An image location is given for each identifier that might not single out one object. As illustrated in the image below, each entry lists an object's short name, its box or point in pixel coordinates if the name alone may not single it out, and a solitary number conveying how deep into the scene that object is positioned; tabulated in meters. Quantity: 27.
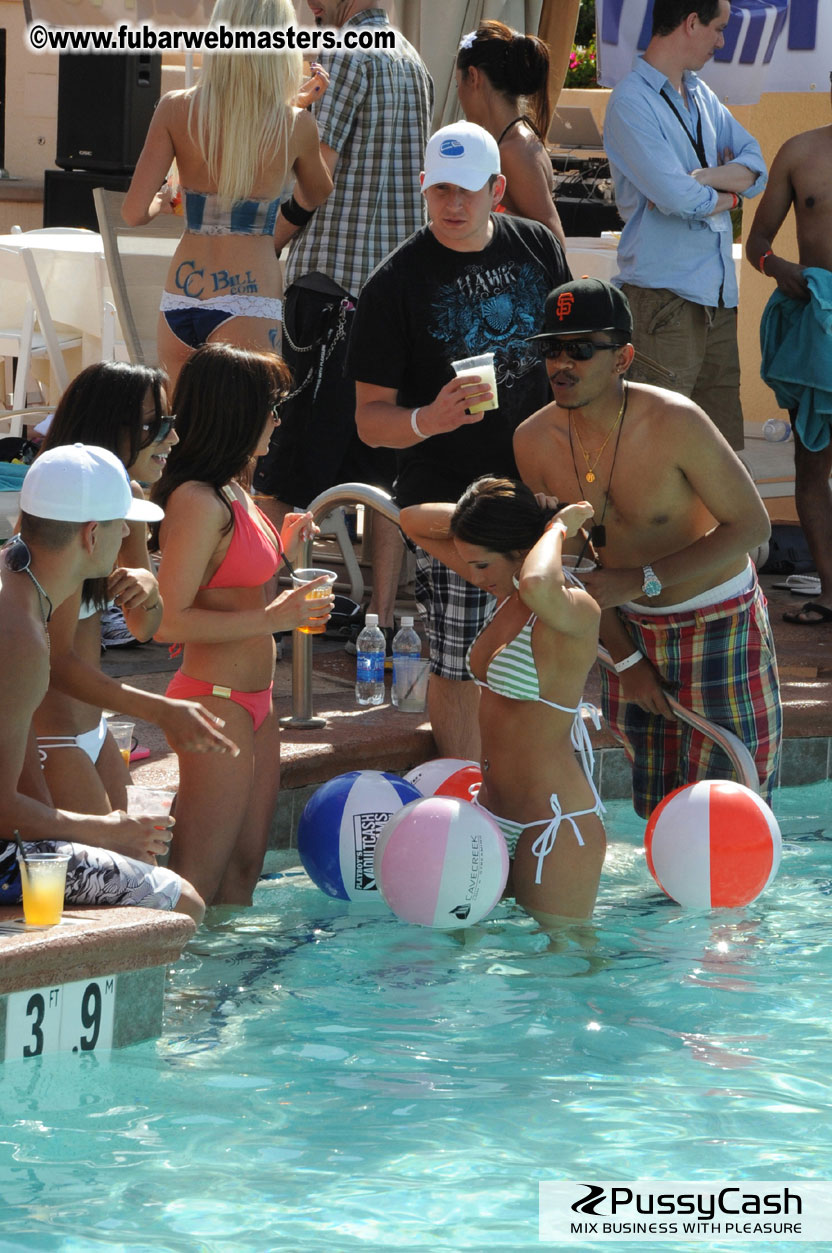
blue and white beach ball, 9.37
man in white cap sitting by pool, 6.84
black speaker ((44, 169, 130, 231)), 26.28
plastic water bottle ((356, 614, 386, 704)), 11.91
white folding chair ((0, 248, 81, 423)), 18.25
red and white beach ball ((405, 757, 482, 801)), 9.73
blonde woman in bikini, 11.43
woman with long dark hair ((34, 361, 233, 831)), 7.73
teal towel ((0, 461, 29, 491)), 14.48
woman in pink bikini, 8.40
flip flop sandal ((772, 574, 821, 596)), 15.87
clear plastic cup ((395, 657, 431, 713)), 11.71
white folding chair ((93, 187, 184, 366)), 15.95
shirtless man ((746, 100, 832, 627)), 14.65
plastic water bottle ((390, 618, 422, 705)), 11.92
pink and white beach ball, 8.40
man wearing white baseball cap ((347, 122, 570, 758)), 9.91
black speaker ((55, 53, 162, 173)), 25.61
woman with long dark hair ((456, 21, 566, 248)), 12.27
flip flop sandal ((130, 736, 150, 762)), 10.45
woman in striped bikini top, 8.52
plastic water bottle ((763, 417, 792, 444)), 21.86
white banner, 15.05
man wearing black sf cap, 9.21
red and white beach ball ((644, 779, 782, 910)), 9.06
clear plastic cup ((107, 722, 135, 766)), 9.79
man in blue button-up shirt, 13.20
